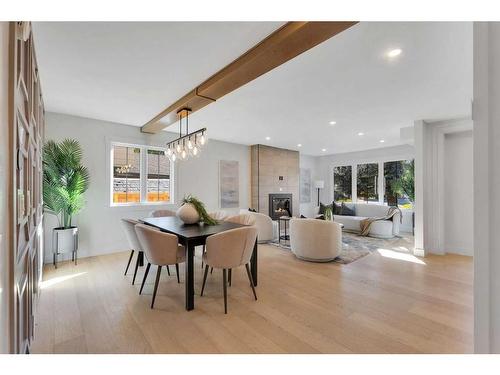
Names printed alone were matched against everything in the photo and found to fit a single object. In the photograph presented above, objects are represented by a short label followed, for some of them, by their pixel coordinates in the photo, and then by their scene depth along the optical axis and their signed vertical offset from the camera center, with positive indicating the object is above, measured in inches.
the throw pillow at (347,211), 260.5 -27.3
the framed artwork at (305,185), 323.0 +4.0
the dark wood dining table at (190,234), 84.6 -18.2
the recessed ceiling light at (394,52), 77.9 +47.5
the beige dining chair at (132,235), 103.1 -21.8
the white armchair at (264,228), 186.5 -33.5
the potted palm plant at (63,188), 128.1 +0.1
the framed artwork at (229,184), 225.1 +4.0
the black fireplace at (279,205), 257.1 -20.7
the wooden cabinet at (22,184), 39.5 +0.9
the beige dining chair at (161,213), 153.5 -17.2
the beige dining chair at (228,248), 84.9 -23.2
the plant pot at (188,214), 110.3 -12.8
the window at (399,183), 242.2 +5.2
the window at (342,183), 304.3 +6.3
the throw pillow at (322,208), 258.8 -23.6
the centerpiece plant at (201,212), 113.0 -12.1
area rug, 145.6 -45.7
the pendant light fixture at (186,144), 114.6 +23.7
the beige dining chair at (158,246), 85.3 -22.2
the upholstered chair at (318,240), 136.0 -31.7
